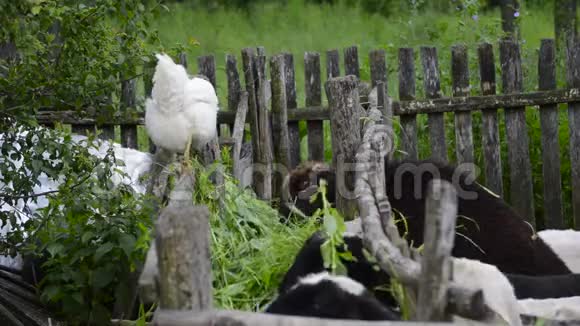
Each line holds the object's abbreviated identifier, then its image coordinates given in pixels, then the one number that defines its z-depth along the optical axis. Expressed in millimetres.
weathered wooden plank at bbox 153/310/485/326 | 4355
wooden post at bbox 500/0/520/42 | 18125
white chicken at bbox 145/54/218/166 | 7137
